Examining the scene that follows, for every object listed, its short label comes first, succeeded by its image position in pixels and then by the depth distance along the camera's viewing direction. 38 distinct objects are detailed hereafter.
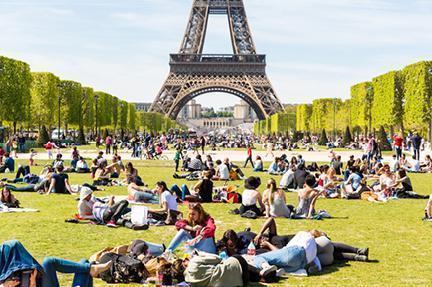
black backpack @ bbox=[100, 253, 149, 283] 7.90
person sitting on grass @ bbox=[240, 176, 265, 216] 13.06
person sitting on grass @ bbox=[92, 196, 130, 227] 12.03
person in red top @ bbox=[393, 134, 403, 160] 29.15
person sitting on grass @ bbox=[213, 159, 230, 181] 22.14
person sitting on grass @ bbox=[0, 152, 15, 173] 23.55
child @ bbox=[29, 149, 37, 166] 28.33
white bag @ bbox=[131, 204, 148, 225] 11.78
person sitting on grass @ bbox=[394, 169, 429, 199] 17.02
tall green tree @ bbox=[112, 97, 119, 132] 82.12
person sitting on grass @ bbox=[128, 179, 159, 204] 15.43
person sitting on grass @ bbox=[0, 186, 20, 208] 13.91
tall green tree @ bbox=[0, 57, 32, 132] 45.44
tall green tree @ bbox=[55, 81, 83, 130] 61.44
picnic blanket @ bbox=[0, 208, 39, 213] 13.51
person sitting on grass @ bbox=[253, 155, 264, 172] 27.09
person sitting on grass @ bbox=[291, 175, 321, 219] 12.95
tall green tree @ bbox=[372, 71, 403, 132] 51.56
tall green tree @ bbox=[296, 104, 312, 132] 85.25
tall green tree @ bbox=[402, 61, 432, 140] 46.22
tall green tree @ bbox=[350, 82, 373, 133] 61.13
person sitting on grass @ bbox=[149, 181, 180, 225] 12.18
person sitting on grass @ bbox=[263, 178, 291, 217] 12.74
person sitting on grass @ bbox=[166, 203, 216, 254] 8.76
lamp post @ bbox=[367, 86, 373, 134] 59.84
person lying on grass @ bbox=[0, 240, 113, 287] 5.91
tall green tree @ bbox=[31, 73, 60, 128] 55.03
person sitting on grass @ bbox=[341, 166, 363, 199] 17.27
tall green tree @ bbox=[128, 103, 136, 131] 91.44
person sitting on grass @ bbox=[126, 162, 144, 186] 17.83
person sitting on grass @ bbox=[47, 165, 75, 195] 17.22
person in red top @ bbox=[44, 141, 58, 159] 34.03
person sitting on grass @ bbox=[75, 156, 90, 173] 24.88
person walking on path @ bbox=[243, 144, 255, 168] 30.09
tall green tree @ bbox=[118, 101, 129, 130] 84.38
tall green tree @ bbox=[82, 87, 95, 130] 68.38
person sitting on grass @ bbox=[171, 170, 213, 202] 15.57
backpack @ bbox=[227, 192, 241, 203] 16.13
